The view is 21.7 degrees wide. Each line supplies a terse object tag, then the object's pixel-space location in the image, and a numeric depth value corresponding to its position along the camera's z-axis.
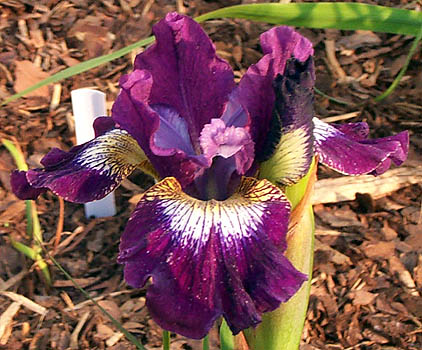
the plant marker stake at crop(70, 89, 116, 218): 0.48
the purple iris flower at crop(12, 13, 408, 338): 0.32
